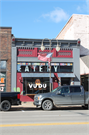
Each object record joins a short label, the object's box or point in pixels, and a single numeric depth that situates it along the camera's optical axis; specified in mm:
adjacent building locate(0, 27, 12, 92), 21062
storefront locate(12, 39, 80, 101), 21269
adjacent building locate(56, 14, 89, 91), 24453
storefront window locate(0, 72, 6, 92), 21047
